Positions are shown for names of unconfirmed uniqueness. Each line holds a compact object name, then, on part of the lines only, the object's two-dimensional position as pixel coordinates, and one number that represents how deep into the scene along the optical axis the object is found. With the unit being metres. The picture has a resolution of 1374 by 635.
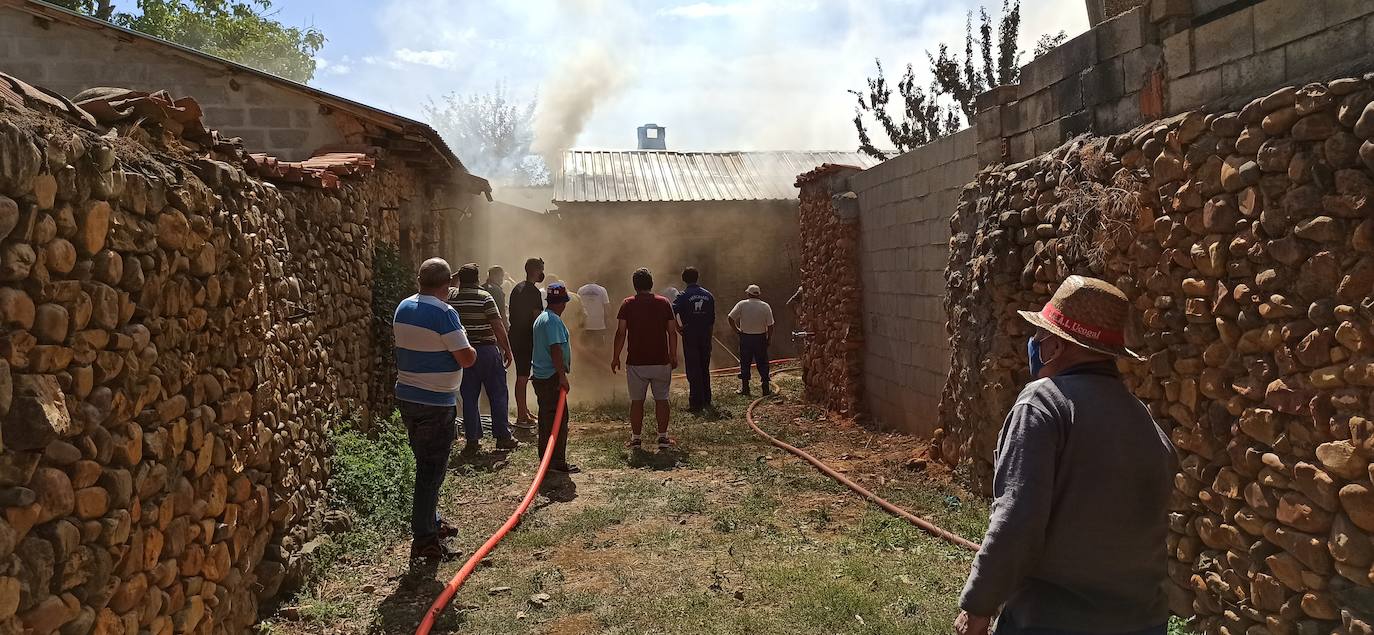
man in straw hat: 2.47
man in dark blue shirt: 11.72
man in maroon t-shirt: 8.98
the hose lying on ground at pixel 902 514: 5.72
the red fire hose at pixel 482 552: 4.61
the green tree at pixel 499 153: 43.03
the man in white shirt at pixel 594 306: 12.98
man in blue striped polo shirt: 5.50
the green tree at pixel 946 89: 20.92
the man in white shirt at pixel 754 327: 13.26
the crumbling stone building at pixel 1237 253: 3.36
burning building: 19.64
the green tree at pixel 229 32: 23.81
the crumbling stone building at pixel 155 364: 2.44
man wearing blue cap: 8.01
